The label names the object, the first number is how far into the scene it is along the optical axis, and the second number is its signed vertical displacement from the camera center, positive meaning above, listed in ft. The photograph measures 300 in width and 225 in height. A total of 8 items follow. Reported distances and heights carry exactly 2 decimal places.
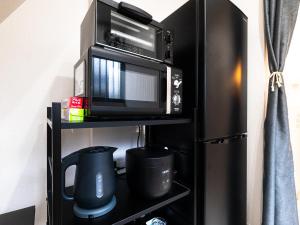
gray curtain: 3.74 -0.52
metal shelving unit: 1.70 -1.33
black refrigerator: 2.81 +0.02
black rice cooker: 2.47 -0.92
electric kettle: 2.06 -0.88
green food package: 1.85 -0.02
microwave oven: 1.94 +0.40
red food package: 1.88 +0.12
